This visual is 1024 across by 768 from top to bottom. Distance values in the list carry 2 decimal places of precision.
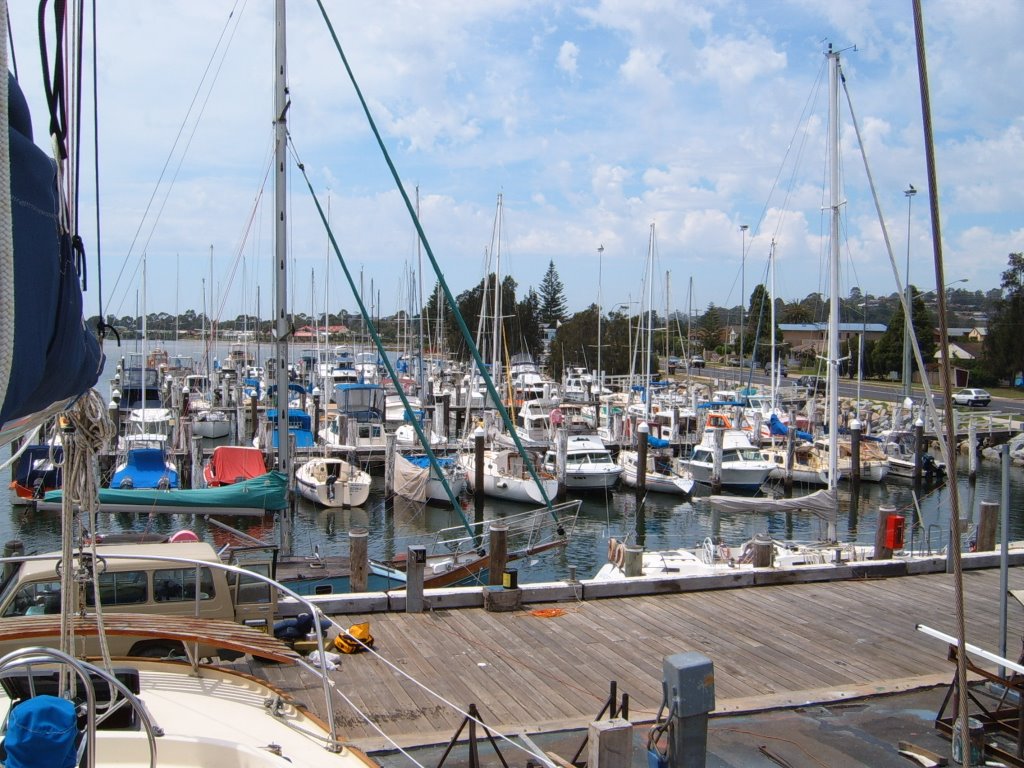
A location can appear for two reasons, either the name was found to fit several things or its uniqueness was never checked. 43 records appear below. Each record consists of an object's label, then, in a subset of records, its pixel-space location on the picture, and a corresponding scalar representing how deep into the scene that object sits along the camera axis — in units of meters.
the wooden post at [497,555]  14.30
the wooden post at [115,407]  37.07
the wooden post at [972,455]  43.16
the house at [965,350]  89.71
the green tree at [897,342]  74.06
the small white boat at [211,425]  46.62
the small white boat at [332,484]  33.41
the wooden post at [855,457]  40.19
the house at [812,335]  88.22
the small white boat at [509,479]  35.00
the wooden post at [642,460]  37.56
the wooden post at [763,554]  15.70
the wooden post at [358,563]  13.81
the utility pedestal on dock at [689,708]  7.09
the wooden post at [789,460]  39.03
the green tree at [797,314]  127.19
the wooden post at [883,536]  17.01
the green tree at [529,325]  99.62
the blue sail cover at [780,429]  45.25
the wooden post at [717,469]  38.12
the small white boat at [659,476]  37.75
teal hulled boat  23.09
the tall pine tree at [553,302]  123.75
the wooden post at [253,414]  44.88
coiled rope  4.86
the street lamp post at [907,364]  46.09
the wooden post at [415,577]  12.41
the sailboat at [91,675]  3.14
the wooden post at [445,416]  47.19
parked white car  62.75
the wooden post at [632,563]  14.77
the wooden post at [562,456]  36.68
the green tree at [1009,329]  70.06
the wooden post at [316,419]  43.94
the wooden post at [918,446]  41.44
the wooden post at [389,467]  35.19
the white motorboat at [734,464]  38.38
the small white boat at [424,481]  34.16
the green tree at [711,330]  123.88
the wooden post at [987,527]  17.28
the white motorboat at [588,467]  37.47
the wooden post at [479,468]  35.31
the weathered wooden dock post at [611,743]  6.76
